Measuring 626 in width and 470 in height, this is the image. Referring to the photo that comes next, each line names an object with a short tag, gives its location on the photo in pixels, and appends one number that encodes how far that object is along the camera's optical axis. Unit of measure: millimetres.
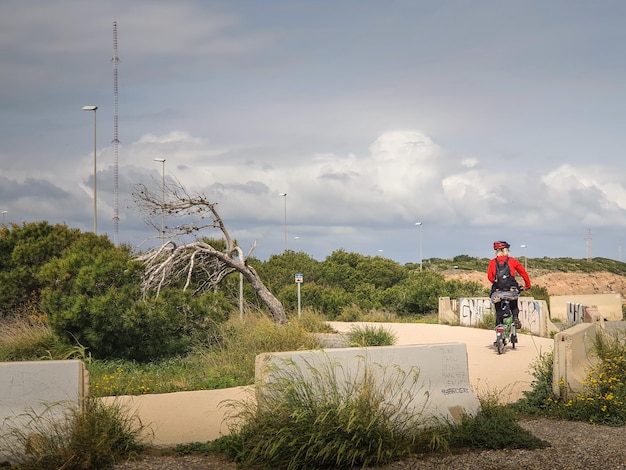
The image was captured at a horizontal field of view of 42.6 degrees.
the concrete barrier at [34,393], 8266
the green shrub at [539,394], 11332
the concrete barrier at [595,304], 34031
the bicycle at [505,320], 16703
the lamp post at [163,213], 22781
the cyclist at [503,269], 16578
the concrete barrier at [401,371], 8586
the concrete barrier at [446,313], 28281
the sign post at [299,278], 27734
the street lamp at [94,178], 33812
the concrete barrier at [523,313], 22812
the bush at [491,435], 9000
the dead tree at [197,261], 21844
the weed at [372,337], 19142
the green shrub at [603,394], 10711
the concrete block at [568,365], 11336
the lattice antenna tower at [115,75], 33500
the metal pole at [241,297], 22367
